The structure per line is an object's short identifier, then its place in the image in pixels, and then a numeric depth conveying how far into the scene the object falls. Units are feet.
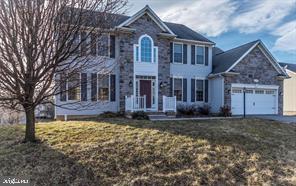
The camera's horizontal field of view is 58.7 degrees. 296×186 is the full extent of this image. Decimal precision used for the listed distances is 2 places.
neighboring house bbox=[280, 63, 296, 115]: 99.91
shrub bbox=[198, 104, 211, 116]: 62.90
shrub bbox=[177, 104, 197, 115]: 60.95
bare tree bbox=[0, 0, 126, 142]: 22.52
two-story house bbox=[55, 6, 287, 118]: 54.34
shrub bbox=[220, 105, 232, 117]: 59.68
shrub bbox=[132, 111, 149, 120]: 48.04
